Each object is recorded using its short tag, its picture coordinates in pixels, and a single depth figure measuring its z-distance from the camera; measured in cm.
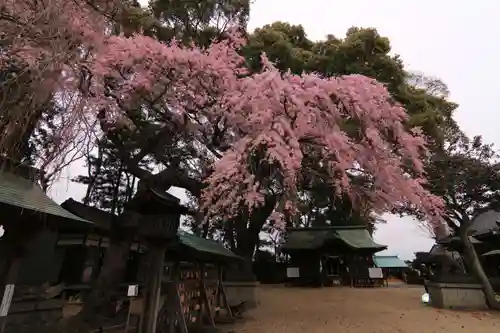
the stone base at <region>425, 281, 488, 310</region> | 1259
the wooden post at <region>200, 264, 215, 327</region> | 811
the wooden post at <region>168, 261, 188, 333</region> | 666
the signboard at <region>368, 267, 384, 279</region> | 2088
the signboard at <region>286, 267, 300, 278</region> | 2098
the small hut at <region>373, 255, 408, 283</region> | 3355
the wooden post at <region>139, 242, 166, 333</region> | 597
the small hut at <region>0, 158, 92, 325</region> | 482
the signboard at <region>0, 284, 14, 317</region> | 440
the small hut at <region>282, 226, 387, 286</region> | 2112
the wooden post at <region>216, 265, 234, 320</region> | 976
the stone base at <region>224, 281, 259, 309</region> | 1272
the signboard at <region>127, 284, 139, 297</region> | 583
